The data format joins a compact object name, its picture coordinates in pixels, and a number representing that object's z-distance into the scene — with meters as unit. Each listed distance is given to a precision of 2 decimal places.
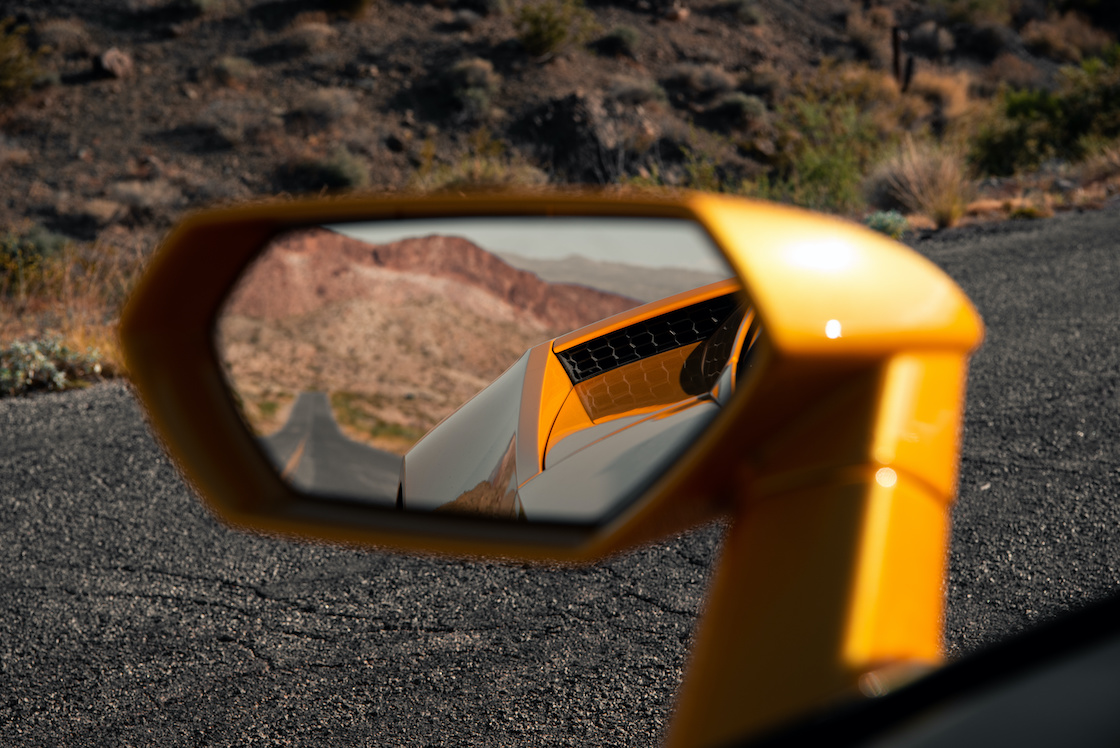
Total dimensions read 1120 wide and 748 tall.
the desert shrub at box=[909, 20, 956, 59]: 34.22
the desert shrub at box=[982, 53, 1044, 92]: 31.75
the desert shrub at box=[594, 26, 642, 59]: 29.48
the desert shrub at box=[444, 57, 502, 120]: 25.06
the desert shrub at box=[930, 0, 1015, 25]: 35.59
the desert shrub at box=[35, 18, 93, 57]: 26.00
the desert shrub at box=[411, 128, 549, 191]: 11.66
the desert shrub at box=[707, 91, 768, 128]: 25.66
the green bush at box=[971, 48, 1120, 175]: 14.27
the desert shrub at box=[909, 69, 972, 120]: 27.52
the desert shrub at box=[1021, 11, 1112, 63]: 35.00
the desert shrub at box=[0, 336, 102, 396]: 5.50
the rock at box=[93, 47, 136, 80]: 25.19
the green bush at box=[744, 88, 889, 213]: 11.80
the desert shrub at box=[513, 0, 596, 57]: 27.14
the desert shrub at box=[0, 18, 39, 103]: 22.55
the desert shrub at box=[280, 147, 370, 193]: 21.12
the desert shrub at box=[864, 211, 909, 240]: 9.21
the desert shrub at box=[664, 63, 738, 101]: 27.62
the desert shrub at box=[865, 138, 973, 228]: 9.98
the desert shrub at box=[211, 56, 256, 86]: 25.80
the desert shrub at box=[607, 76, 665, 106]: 25.77
